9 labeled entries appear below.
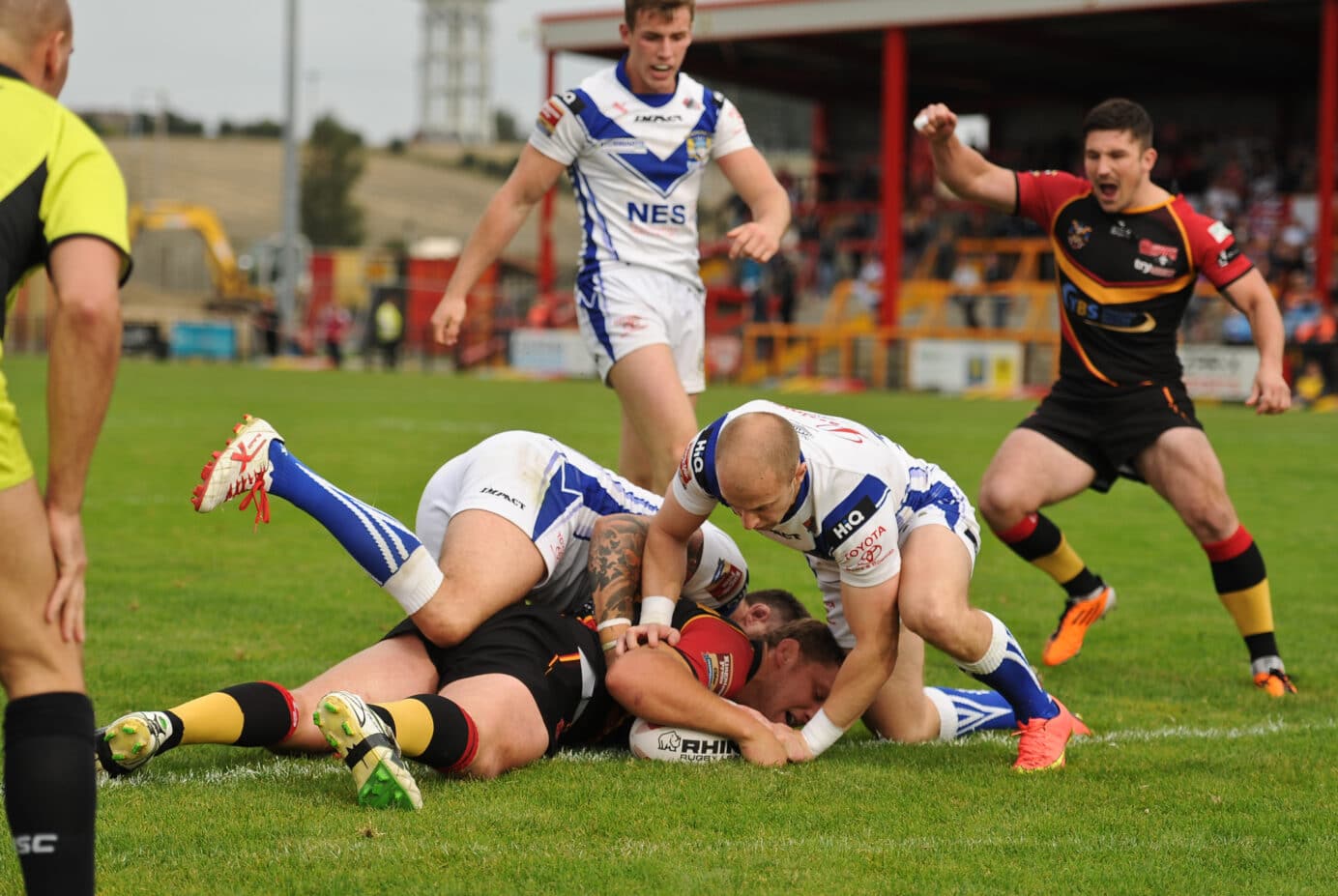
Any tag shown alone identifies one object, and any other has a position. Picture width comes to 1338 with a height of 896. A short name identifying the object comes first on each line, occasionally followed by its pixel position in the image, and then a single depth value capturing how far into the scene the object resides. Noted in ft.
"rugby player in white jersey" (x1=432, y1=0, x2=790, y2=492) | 42.86
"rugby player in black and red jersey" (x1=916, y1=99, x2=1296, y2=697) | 42.29
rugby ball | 31.73
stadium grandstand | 183.62
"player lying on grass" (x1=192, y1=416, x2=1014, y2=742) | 32.12
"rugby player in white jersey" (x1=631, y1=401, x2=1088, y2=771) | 29.45
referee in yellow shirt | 18.97
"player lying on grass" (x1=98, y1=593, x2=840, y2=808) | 27.78
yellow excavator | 300.81
